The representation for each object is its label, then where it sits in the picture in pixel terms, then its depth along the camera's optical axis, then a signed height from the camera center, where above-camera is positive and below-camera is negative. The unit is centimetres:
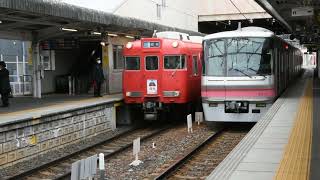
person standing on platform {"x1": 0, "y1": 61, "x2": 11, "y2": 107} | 1469 -26
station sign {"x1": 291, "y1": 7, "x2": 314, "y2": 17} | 1582 +191
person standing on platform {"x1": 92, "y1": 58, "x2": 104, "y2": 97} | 1858 -12
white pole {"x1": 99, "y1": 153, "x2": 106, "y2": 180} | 914 -168
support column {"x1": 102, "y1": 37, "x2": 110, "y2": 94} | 2000 +40
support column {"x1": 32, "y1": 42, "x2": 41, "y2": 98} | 1825 +13
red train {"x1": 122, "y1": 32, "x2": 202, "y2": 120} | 1669 -2
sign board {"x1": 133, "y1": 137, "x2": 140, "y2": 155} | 1111 -164
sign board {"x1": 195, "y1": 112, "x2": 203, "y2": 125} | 1806 -161
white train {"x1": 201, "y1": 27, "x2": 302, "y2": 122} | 1473 -9
